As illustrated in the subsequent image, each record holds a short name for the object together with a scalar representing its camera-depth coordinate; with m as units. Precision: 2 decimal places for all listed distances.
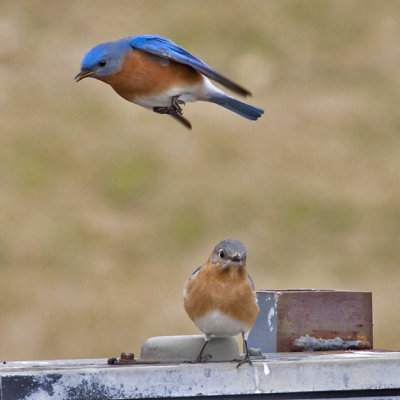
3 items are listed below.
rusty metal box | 7.02
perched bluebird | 7.04
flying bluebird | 5.64
